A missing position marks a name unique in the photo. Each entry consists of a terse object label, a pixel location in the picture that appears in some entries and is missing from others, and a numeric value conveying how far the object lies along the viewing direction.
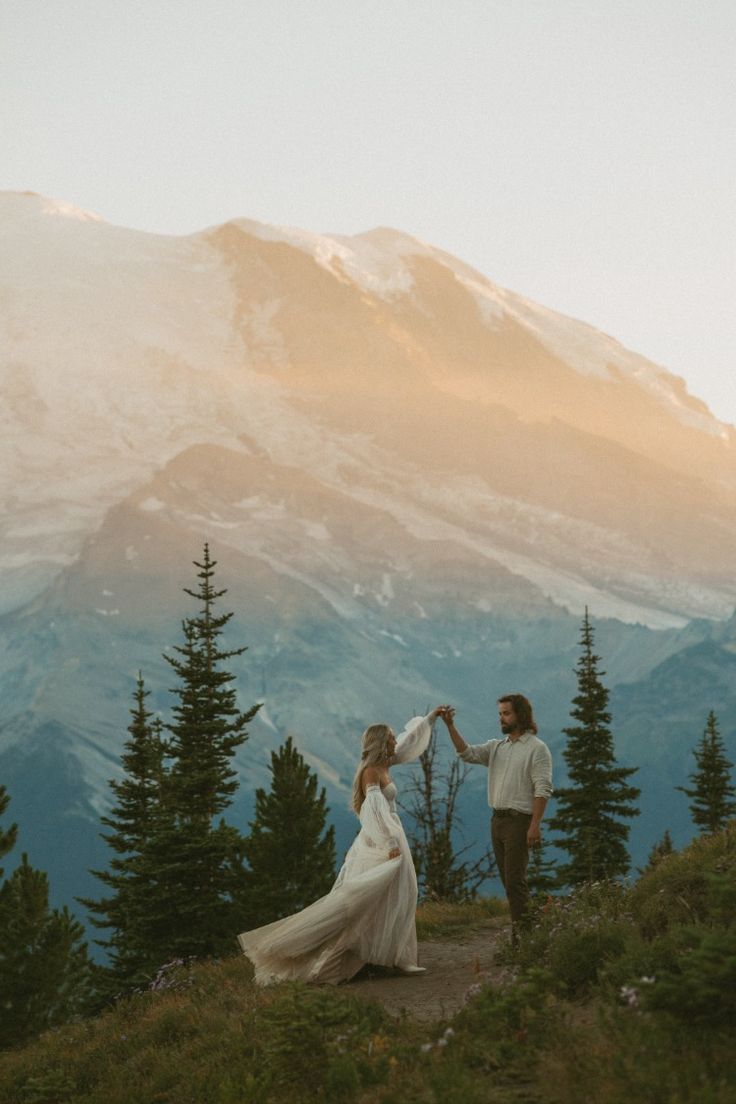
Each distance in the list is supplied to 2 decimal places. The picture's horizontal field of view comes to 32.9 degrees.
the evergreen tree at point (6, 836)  40.53
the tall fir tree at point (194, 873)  30.05
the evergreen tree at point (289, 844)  41.81
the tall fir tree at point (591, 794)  52.06
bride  15.37
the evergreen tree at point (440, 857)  31.39
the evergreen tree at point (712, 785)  61.53
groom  14.85
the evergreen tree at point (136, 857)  30.84
